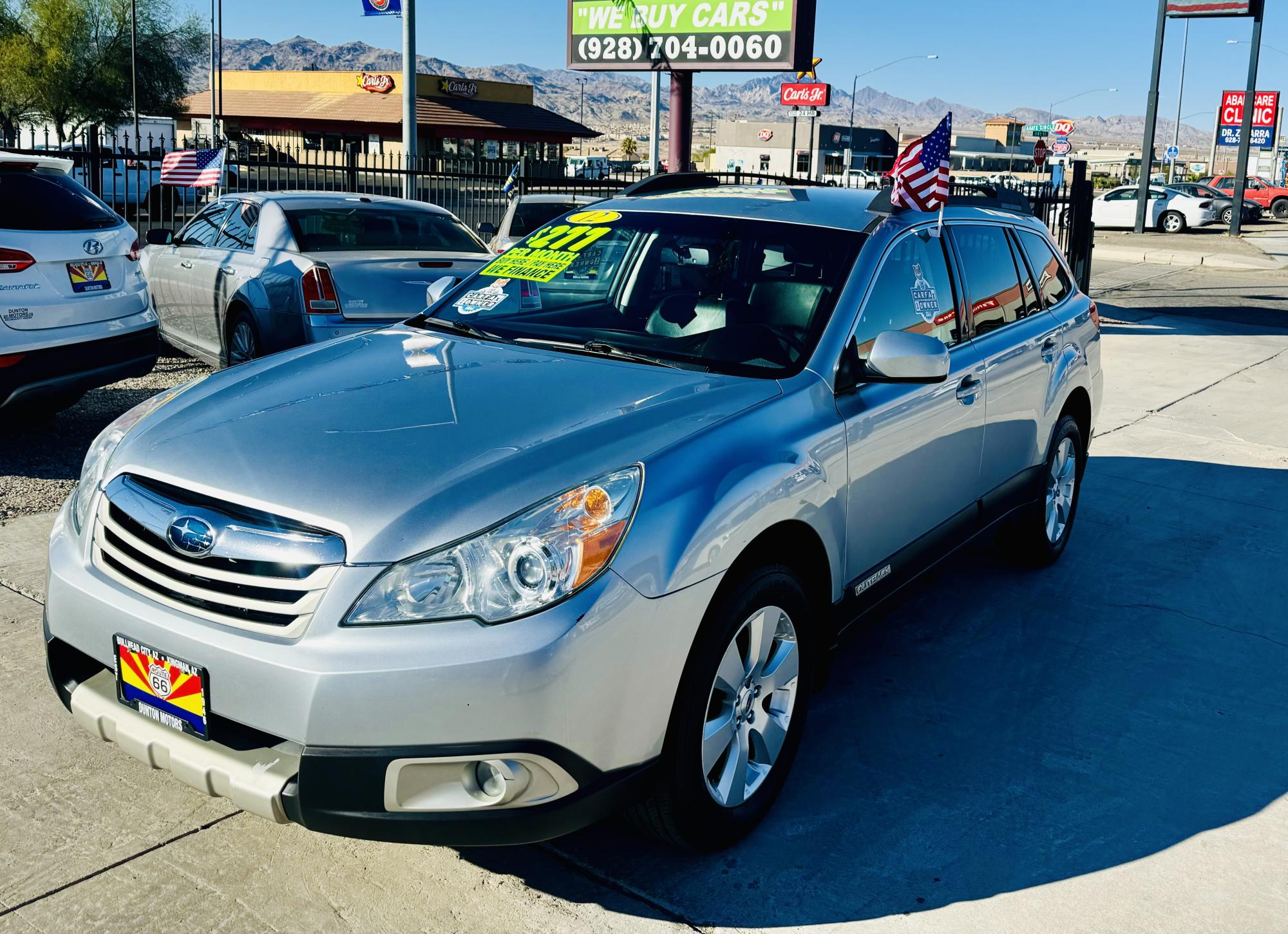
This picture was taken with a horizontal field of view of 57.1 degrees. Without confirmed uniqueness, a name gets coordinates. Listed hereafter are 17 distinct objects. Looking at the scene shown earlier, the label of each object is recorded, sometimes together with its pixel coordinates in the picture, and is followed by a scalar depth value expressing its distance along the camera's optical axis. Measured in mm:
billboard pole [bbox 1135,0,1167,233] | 33322
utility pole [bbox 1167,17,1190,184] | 69375
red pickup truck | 50312
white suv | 6441
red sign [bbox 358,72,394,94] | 68750
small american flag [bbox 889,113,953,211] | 4648
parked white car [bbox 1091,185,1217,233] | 39750
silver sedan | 8031
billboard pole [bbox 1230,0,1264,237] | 37406
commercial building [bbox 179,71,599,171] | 62875
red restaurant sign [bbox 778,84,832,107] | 27219
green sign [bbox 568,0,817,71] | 16672
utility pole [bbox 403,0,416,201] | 15484
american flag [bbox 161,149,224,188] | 12328
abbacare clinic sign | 44250
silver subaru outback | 2627
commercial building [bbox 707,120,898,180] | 102312
